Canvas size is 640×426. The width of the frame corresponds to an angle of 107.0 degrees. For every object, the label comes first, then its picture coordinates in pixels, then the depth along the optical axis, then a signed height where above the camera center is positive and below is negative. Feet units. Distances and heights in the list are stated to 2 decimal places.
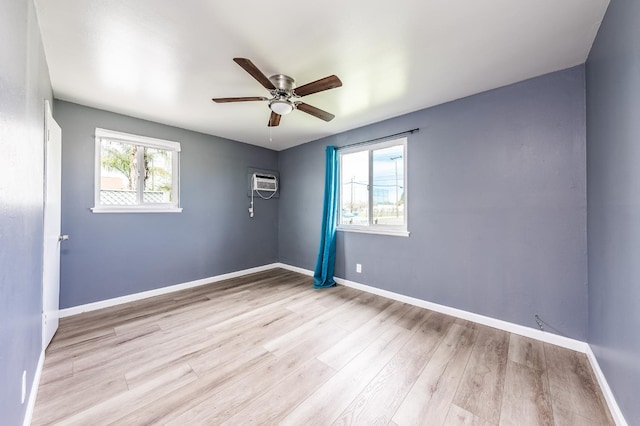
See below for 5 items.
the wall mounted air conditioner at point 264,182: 14.16 +1.96
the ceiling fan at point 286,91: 5.99 +3.40
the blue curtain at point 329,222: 12.08 -0.40
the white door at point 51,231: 6.04 -0.51
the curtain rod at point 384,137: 9.60 +3.42
